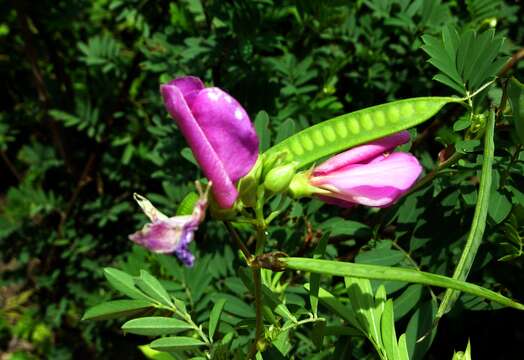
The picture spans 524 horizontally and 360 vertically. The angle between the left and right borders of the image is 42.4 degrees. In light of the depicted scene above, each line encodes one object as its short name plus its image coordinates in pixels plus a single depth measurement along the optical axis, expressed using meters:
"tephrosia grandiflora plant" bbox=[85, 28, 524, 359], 0.11
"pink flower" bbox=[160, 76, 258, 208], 0.11
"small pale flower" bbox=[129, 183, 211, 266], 0.10
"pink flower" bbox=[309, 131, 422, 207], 0.12
